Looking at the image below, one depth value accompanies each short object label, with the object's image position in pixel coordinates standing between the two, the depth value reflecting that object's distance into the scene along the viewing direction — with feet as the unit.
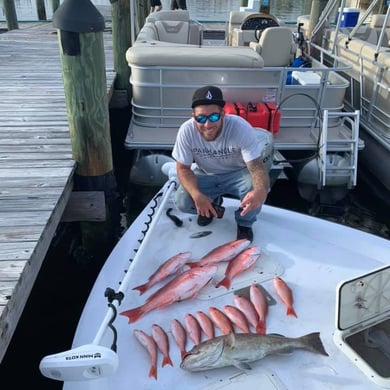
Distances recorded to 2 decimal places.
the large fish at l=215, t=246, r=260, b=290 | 8.29
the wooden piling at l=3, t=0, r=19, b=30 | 35.94
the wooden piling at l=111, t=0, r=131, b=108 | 21.94
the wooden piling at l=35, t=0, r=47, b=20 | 47.09
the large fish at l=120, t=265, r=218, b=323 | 7.60
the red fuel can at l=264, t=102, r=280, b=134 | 15.97
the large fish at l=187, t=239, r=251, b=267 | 8.86
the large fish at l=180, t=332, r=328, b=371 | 6.31
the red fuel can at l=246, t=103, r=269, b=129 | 15.72
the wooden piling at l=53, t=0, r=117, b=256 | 9.82
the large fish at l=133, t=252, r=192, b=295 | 8.29
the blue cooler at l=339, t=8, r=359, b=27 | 27.43
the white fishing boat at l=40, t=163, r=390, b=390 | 6.28
